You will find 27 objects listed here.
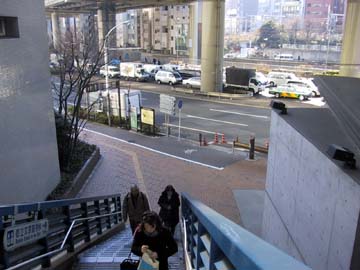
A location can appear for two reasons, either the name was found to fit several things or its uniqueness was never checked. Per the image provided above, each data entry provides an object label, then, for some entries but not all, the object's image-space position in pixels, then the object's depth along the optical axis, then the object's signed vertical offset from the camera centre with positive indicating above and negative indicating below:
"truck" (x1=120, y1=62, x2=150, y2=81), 47.09 -3.95
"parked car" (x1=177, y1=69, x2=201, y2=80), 46.71 -4.15
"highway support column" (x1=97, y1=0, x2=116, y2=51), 64.00 +3.74
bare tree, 12.35 -2.65
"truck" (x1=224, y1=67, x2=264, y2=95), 37.16 -3.88
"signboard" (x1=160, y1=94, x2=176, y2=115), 20.62 -3.47
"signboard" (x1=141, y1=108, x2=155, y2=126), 20.77 -4.15
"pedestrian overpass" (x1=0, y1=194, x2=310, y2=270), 1.54 -2.02
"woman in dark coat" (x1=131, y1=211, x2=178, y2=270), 3.36 -1.77
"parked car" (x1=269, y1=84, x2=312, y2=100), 34.34 -4.67
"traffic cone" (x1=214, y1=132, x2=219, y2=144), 19.80 -5.15
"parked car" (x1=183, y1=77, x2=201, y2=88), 40.53 -4.50
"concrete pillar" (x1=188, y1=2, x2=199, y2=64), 68.00 +1.25
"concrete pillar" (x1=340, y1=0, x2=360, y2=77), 30.08 -0.16
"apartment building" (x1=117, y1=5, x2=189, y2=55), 72.94 +2.22
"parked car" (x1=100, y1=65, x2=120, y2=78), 51.19 -4.19
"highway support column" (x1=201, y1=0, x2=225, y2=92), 35.06 -0.47
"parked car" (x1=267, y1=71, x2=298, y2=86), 38.58 -3.83
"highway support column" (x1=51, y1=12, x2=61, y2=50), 75.16 +4.07
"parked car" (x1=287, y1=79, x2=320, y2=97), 35.56 -4.08
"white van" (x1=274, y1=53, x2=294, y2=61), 71.31 -3.36
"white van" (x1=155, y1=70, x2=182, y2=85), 43.34 -4.22
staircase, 4.90 -3.03
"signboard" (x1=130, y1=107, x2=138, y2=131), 21.79 -4.45
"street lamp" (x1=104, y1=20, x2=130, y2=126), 23.56 -3.39
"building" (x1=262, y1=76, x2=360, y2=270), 3.86 -1.82
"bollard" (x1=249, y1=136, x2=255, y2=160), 16.02 -4.61
